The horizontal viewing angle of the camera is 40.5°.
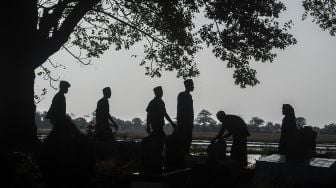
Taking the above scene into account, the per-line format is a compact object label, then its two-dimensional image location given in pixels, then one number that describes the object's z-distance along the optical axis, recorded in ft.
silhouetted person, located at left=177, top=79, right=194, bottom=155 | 36.40
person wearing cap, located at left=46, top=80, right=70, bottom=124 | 41.11
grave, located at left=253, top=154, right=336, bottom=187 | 32.27
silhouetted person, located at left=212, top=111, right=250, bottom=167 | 37.73
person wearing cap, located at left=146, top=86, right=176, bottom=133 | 35.60
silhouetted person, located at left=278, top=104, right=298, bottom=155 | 41.96
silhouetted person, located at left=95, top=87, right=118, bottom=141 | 48.59
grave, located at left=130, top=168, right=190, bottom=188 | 28.96
